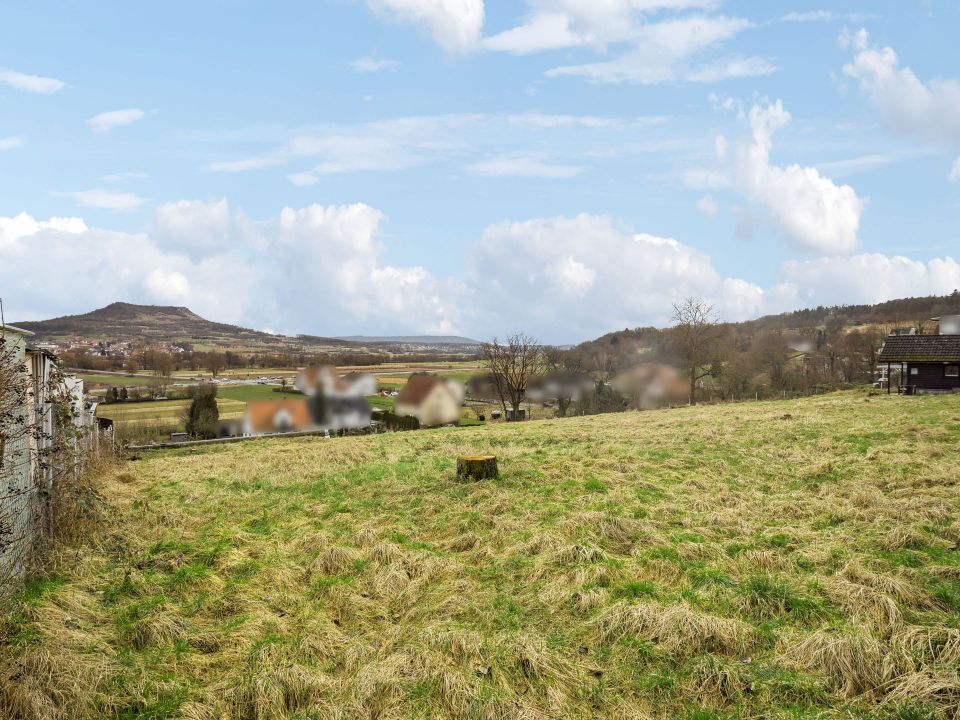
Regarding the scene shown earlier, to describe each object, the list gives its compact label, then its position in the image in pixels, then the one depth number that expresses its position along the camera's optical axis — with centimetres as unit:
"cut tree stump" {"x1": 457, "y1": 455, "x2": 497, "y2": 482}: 1210
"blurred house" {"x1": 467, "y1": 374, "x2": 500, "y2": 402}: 4001
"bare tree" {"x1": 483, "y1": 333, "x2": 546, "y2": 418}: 4448
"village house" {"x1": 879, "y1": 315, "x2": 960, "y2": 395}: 3256
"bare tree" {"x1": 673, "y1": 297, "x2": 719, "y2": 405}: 4478
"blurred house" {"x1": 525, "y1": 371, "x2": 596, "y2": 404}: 4625
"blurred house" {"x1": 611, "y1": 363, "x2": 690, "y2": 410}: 4531
